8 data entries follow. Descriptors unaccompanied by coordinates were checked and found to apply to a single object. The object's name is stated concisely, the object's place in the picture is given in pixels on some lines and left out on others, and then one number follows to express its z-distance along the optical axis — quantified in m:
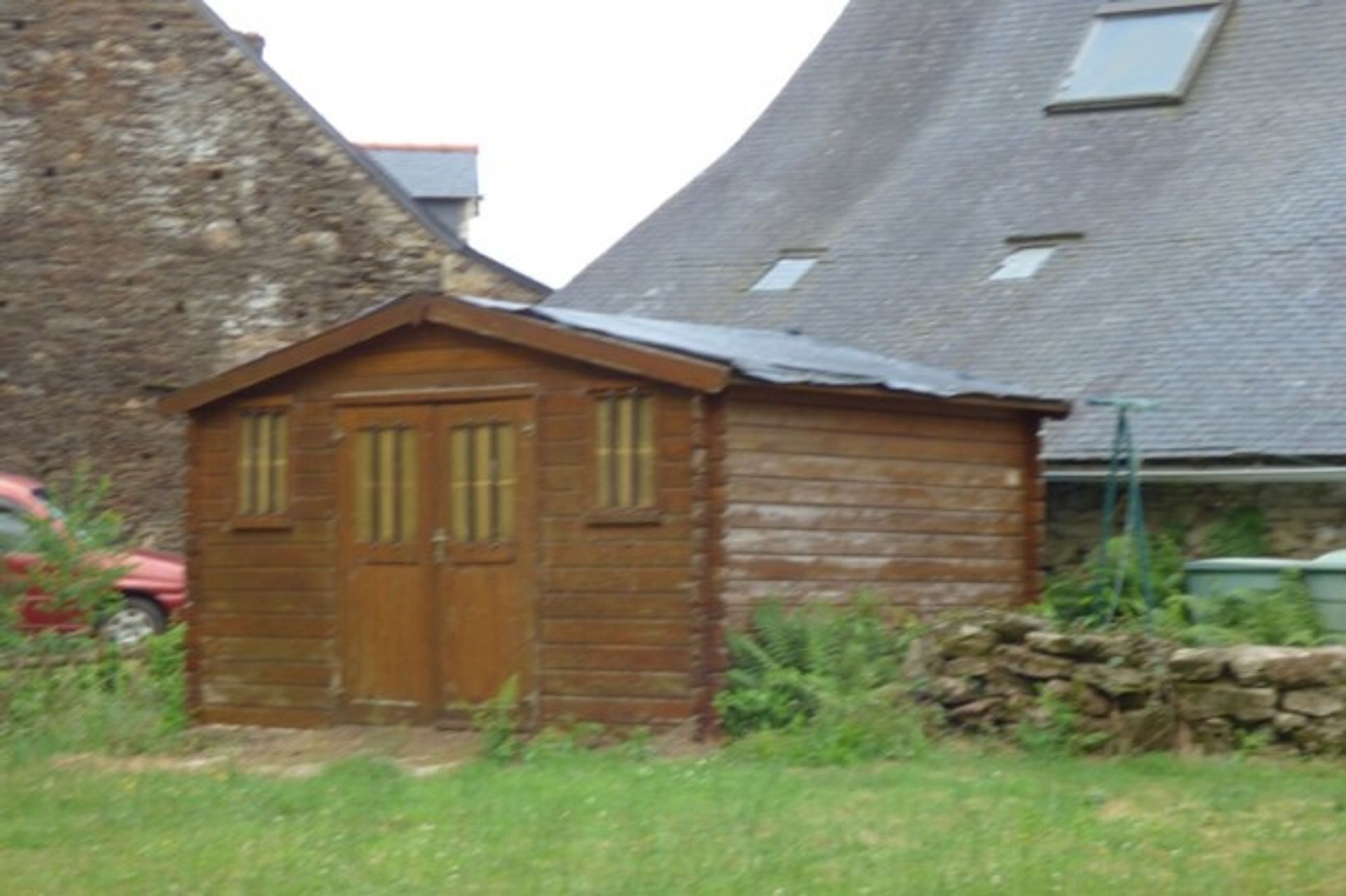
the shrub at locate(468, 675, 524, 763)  15.23
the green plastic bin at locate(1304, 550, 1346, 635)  16.55
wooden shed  15.59
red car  23.33
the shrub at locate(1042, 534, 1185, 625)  18.23
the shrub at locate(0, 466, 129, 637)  16.75
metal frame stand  17.92
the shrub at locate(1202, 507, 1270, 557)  19.64
